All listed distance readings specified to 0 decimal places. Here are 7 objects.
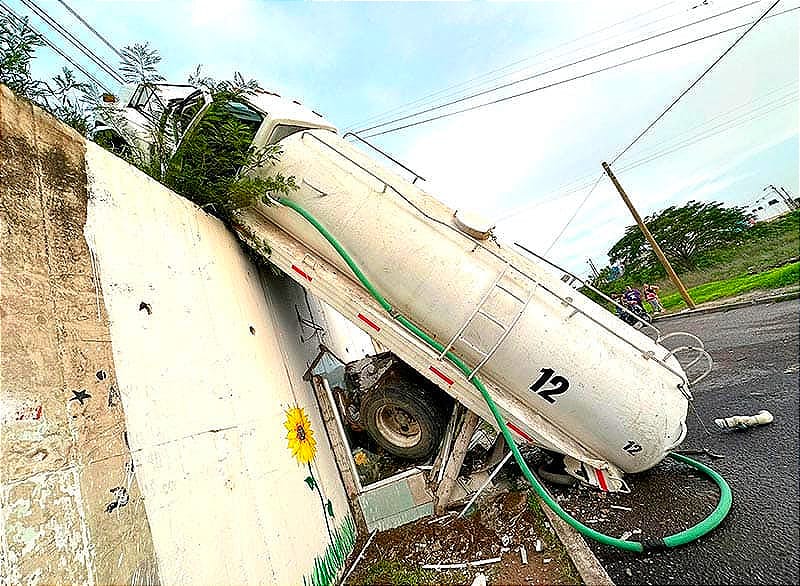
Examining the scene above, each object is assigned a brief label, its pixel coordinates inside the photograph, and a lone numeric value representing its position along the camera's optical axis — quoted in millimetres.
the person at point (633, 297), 12084
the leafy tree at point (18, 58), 2617
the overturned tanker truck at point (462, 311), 3623
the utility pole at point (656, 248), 13575
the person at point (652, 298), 14125
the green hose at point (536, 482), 2898
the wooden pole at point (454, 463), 4207
